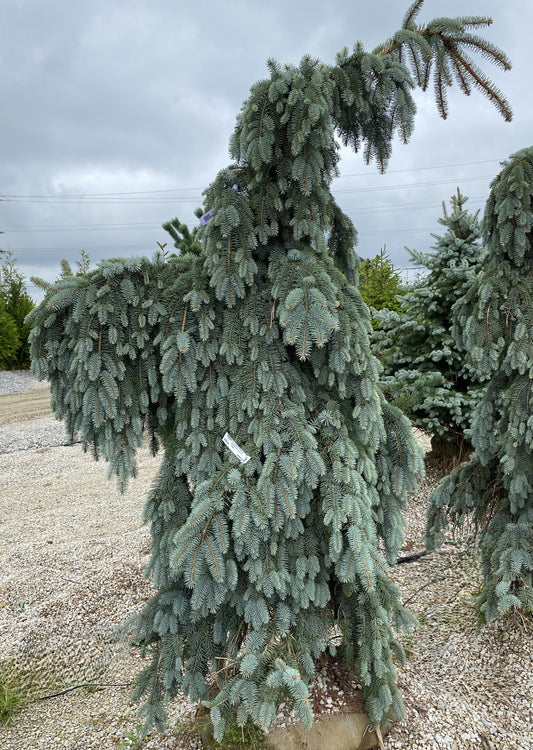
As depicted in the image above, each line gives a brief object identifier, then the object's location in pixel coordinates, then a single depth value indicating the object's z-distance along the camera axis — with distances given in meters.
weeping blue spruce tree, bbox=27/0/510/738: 1.95
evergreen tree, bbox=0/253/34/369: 18.53
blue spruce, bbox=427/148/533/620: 3.00
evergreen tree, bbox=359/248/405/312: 8.87
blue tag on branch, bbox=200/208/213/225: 2.09
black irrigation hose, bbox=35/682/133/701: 3.07
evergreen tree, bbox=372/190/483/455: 5.20
